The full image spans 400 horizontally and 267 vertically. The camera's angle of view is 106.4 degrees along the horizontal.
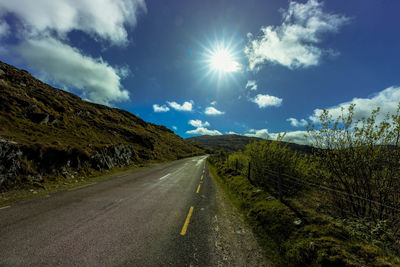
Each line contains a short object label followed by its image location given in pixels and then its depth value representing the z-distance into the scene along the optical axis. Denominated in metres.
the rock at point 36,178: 9.40
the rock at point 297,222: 4.42
